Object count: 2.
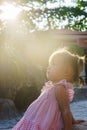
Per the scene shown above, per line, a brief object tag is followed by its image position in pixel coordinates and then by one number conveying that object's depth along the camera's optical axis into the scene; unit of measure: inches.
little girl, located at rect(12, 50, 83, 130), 48.8
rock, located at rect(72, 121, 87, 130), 50.9
